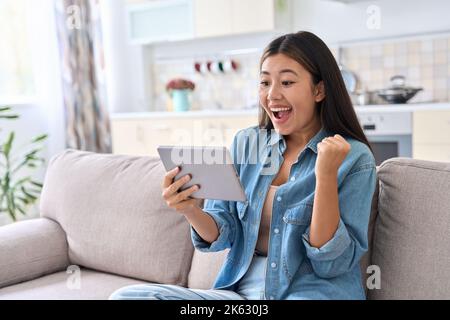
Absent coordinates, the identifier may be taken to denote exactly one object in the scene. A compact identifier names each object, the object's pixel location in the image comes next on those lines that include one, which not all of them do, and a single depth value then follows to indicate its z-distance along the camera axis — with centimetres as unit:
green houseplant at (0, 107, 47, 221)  430
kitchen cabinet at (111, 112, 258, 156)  411
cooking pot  365
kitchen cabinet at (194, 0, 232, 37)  434
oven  350
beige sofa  143
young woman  135
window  449
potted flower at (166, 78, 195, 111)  454
